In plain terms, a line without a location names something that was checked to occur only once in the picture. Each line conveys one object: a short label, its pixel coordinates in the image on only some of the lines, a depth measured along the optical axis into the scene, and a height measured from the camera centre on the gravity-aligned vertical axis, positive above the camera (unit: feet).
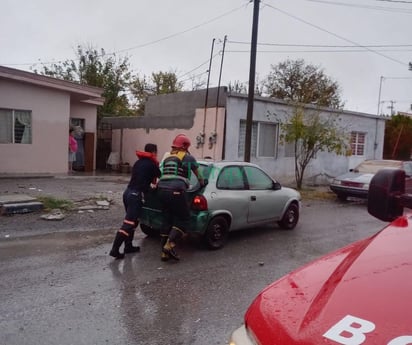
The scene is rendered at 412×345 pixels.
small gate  69.21 -1.38
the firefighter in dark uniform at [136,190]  20.25 -2.66
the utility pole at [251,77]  43.19 +7.30
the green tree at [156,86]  132.16 +17.70
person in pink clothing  56.49 -1.76
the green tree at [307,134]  50.19 +1.62
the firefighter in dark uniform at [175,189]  20.11 -2.48
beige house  47.55 +1.51
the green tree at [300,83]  115.75 +18.52
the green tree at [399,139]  91.97 +2.95
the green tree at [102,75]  86.99 +13.50
